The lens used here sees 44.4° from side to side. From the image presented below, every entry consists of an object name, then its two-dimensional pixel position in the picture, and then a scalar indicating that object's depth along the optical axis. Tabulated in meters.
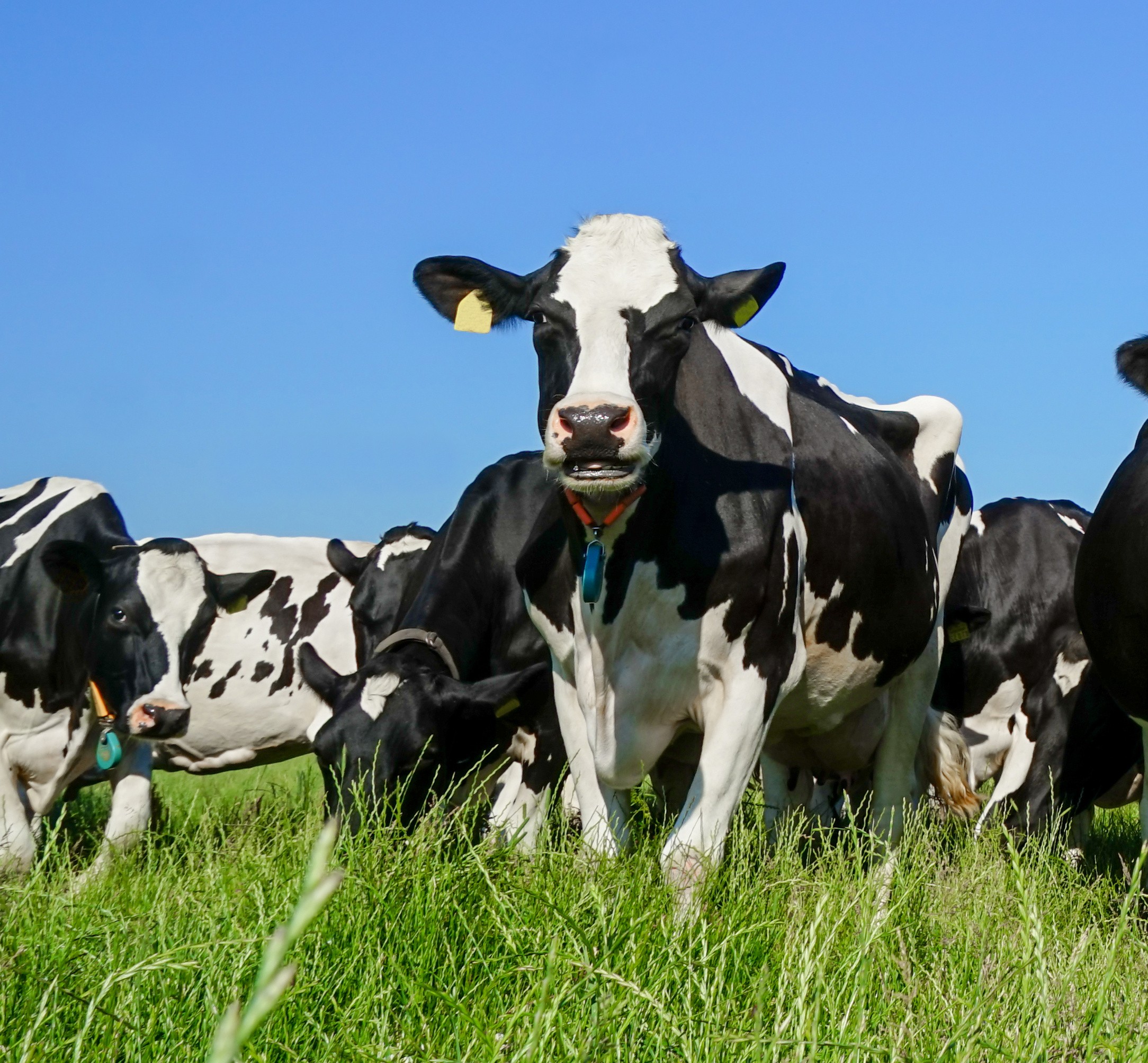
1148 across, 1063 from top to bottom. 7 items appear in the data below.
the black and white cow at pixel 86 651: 7.90
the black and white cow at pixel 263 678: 10.54
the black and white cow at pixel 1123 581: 5.43
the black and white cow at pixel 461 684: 5.95
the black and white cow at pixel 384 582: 9.48
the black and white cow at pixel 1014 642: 8.77
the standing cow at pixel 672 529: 4.87
